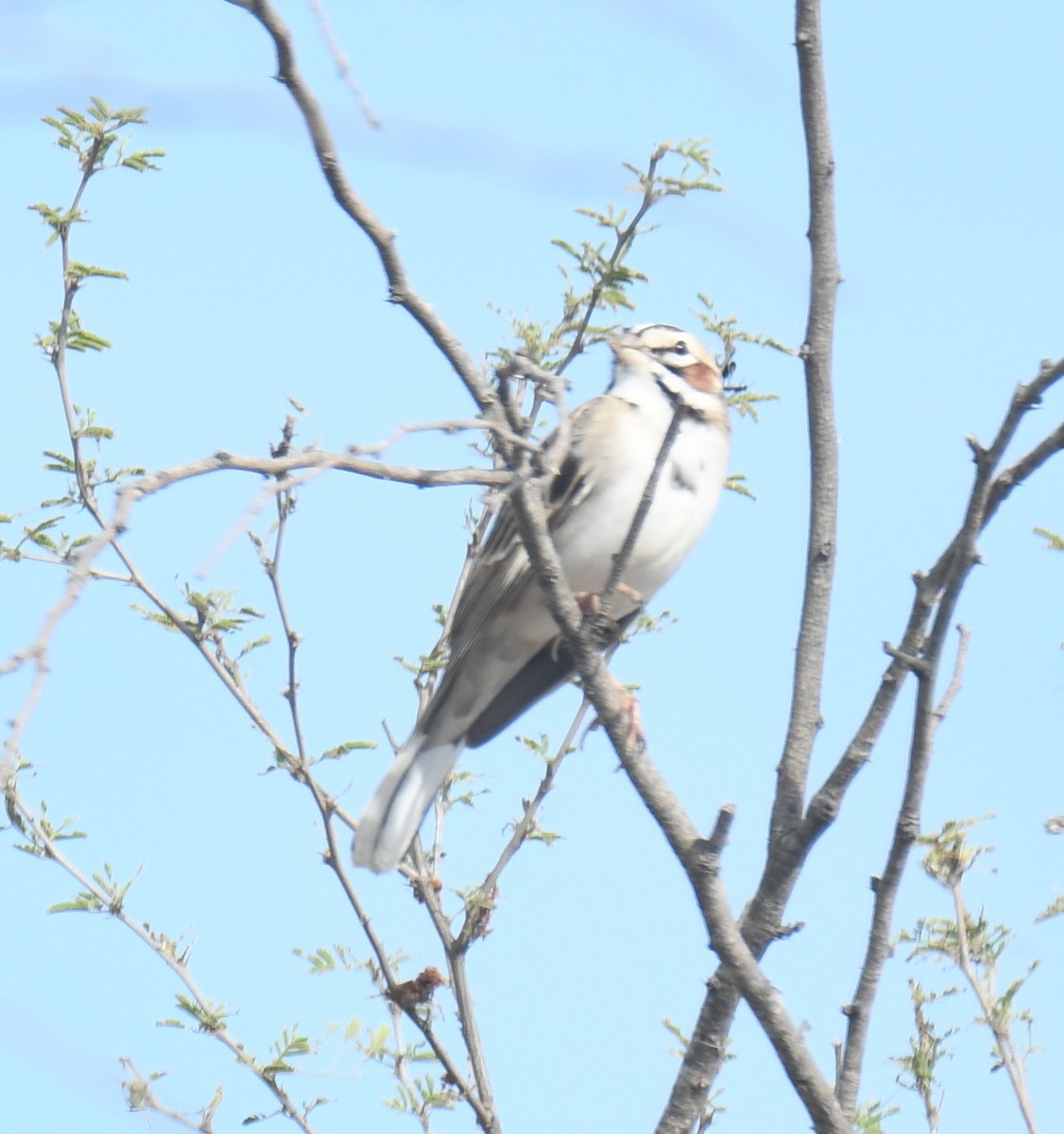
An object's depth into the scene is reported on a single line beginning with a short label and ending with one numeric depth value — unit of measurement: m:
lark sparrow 10.69
